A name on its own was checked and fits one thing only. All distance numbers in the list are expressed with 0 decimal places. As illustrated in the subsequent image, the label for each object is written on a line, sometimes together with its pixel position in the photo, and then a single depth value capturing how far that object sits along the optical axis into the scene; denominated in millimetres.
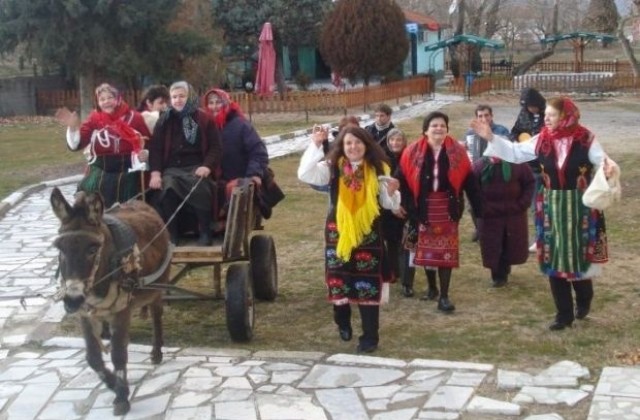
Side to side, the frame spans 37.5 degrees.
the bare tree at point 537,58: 46375
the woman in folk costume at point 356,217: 6633
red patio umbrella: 28844
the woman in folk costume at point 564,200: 6891
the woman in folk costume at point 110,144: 7723
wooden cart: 6926
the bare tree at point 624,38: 18322
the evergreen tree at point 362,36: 34125
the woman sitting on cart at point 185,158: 7414
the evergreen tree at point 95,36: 27828
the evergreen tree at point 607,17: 35125
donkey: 5230
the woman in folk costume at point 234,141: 7969
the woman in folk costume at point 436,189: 7594
